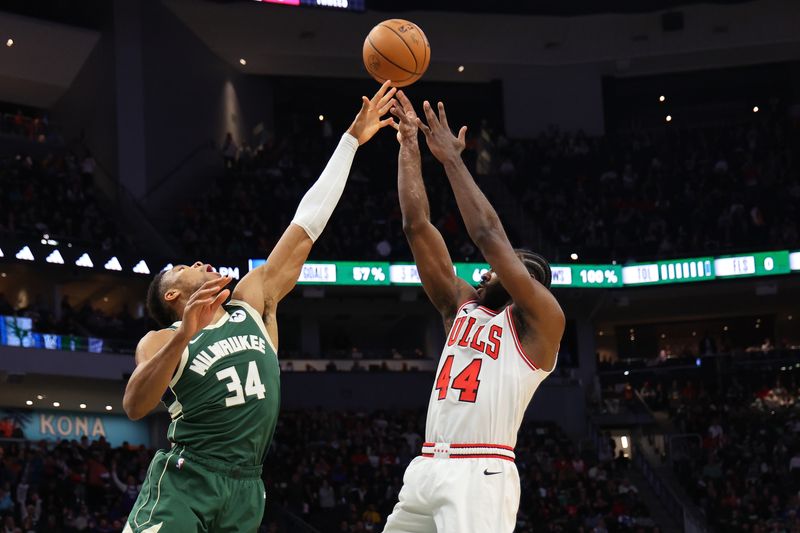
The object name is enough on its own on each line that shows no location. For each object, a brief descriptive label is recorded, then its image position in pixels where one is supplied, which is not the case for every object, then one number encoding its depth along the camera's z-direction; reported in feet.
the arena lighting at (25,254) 82.24
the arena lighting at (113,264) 87.22
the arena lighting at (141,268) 89.35
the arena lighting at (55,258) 84.07
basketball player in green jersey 16.90
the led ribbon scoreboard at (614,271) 98.53
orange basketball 25.73
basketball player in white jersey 18.81
